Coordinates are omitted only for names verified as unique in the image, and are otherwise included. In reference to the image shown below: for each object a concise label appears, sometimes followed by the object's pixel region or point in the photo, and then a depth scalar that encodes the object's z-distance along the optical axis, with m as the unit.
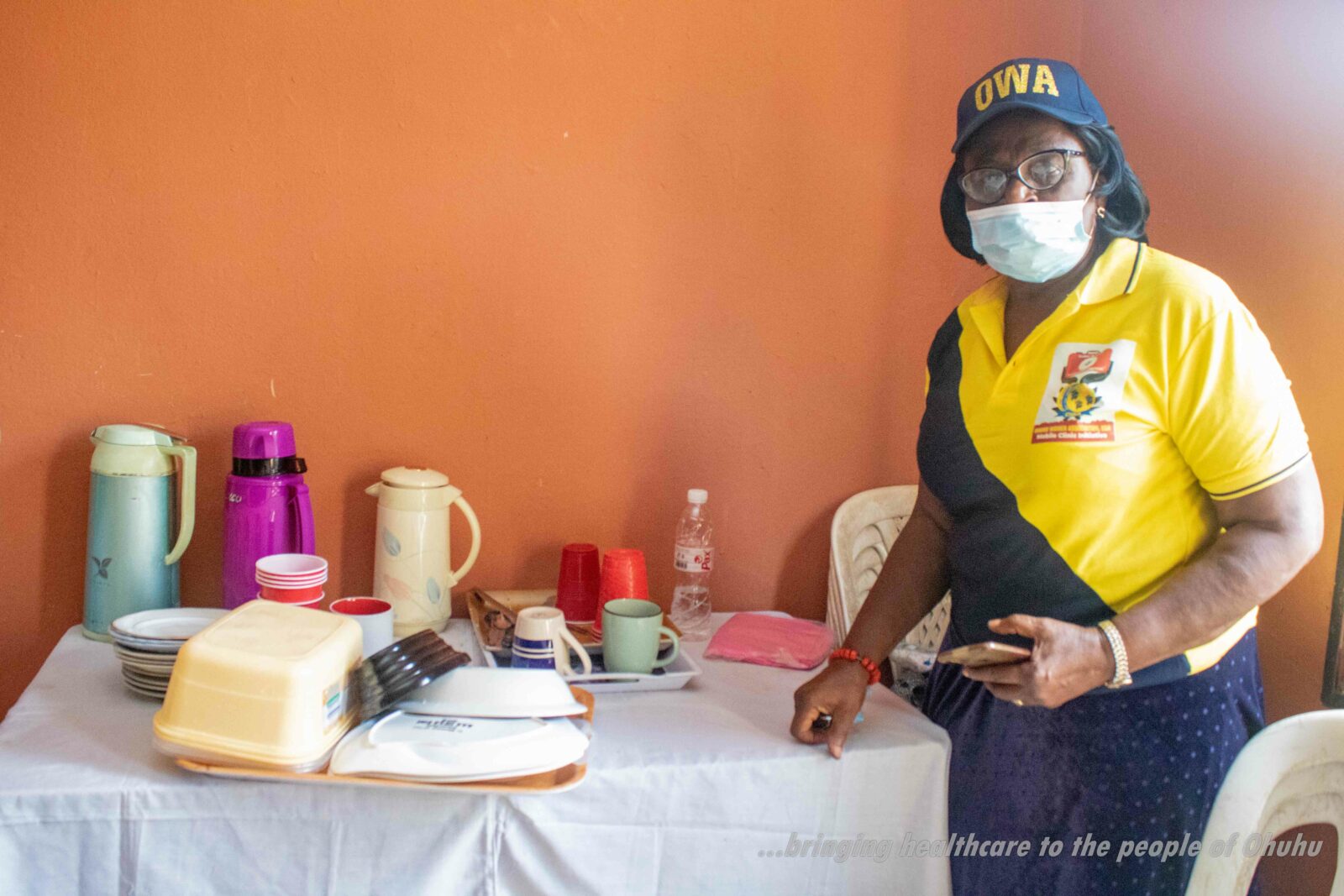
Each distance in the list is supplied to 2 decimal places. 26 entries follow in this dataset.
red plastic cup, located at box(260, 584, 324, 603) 1.26
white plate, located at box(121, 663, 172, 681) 1.17
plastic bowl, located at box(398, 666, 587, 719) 1.07
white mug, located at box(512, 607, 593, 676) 1.31
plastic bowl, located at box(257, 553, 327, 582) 1.26
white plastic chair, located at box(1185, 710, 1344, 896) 0.90
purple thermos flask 1.47
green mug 1.36
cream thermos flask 1.53
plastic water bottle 1.66
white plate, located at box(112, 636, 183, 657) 1.17
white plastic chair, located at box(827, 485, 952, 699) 1.90
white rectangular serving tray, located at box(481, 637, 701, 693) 1.32
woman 1.06
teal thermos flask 1.43
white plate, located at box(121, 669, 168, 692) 1.18
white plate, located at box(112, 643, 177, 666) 1.17
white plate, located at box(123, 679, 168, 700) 1.18
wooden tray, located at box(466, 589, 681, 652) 1.51
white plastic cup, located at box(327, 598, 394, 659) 1.28
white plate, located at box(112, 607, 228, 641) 1.22
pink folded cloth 1.52
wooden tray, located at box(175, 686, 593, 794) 0.97
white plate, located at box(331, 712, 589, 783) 0.98
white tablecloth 0.98
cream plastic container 0.97
